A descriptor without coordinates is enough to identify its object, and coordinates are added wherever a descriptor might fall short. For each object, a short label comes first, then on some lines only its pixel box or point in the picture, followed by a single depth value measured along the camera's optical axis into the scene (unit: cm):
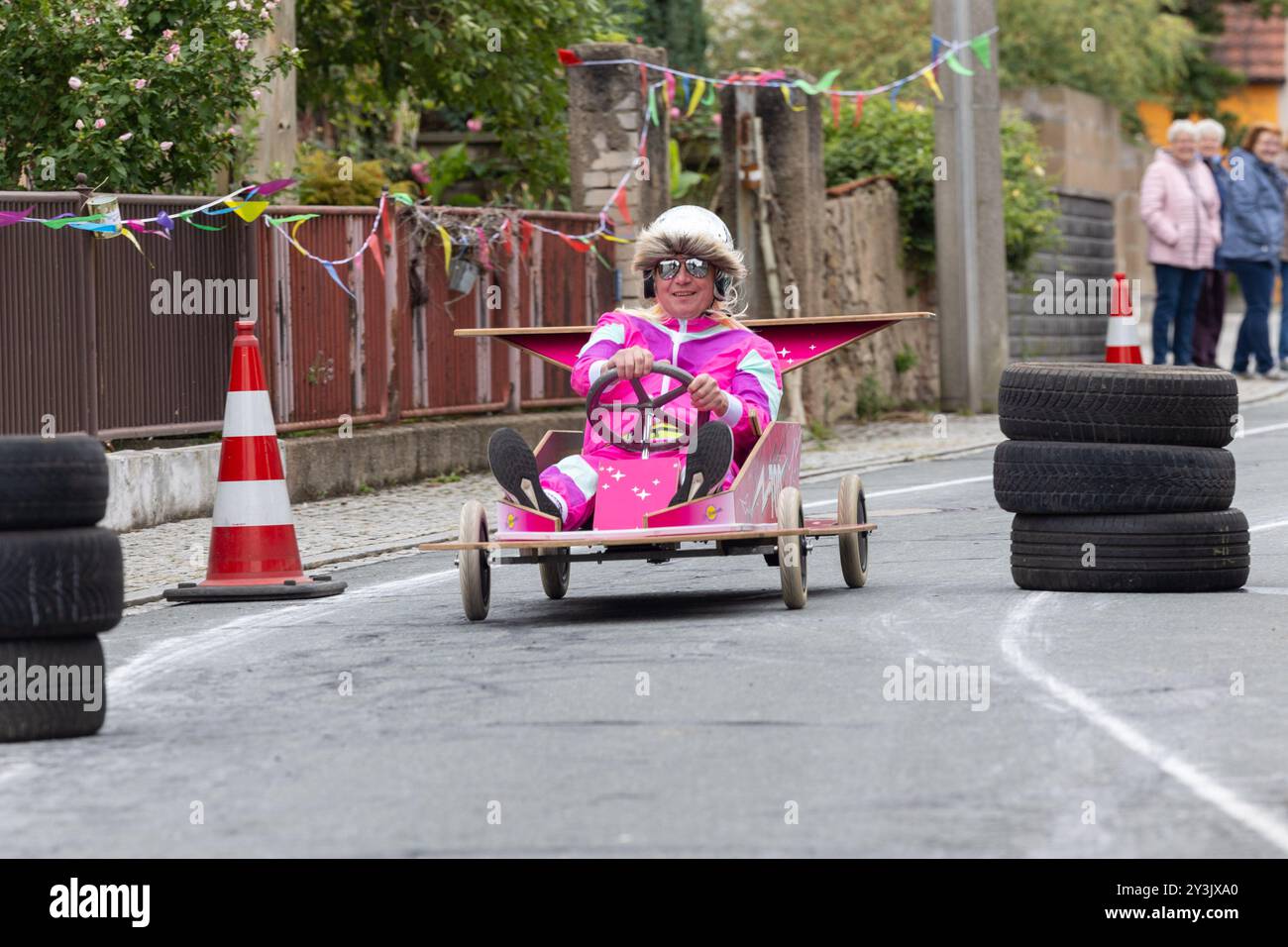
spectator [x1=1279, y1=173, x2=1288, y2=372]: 2495
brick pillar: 1997
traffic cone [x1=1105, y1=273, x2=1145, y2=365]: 1389
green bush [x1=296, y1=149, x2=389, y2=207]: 1970
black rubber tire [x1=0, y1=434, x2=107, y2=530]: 739
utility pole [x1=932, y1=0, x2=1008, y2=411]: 2225
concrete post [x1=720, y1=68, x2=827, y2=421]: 2067
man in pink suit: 980
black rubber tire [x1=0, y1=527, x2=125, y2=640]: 724
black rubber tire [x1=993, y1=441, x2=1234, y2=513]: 984
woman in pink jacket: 2323
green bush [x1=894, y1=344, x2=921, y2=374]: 2291
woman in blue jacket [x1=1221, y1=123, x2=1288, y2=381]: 2378
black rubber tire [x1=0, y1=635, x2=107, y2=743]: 722
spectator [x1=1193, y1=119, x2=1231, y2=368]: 2391
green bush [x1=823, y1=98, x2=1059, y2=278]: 2348
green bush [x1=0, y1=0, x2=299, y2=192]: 1531
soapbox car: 957
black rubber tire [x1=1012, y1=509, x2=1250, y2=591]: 980
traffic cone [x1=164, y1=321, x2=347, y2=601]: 1113
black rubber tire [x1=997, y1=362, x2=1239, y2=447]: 994
